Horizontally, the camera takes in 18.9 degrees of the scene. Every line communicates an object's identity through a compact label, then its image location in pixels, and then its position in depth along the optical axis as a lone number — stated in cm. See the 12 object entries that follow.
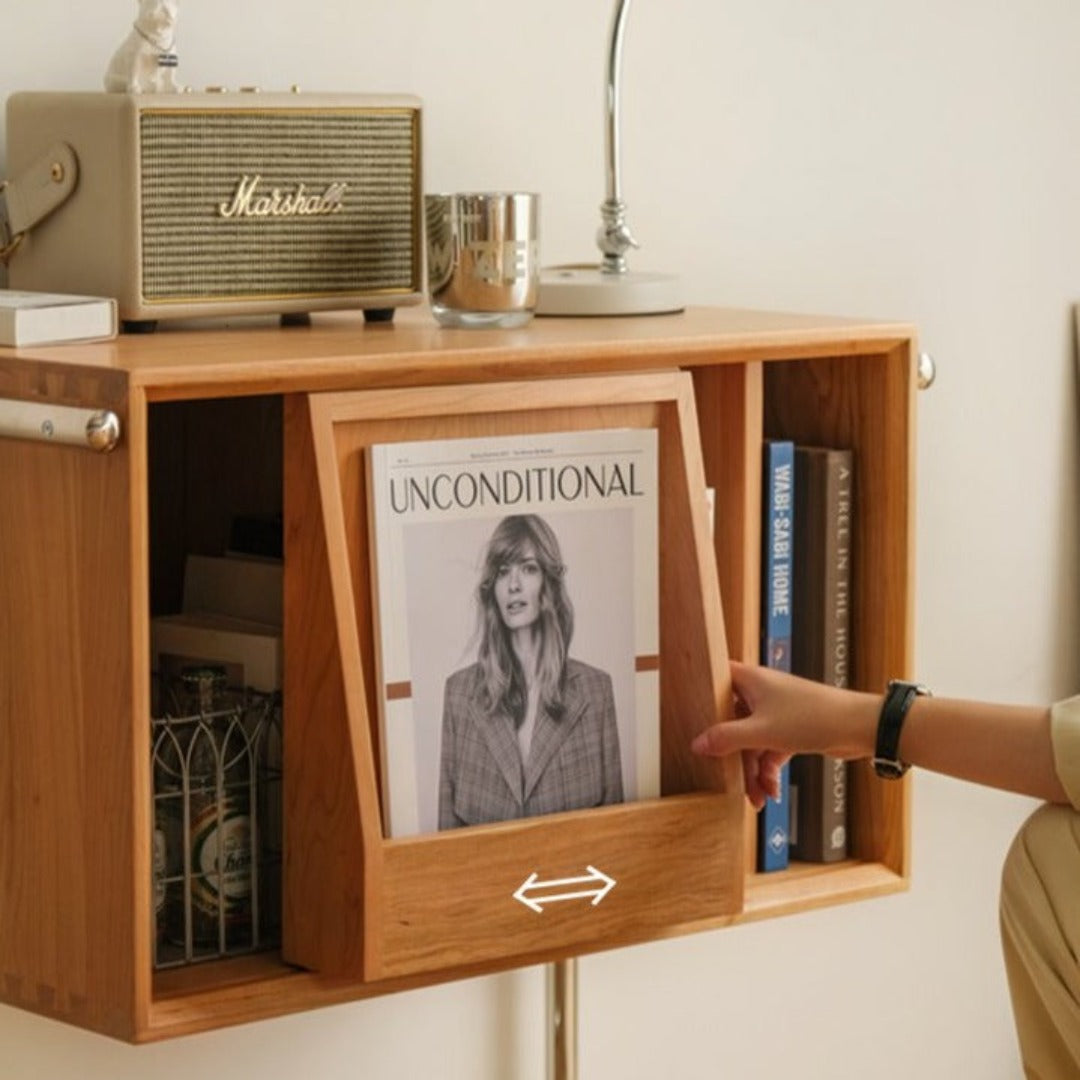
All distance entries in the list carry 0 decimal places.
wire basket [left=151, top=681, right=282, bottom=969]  193
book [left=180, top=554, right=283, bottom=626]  198
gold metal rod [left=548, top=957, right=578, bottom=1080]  234
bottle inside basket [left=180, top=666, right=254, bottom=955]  194
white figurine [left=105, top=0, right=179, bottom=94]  196
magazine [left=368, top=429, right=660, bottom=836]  191
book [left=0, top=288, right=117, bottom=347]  185
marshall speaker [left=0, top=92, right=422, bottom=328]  191
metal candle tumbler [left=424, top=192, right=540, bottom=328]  200
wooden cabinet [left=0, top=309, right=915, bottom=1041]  183
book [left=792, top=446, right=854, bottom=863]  215
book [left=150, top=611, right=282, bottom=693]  194
